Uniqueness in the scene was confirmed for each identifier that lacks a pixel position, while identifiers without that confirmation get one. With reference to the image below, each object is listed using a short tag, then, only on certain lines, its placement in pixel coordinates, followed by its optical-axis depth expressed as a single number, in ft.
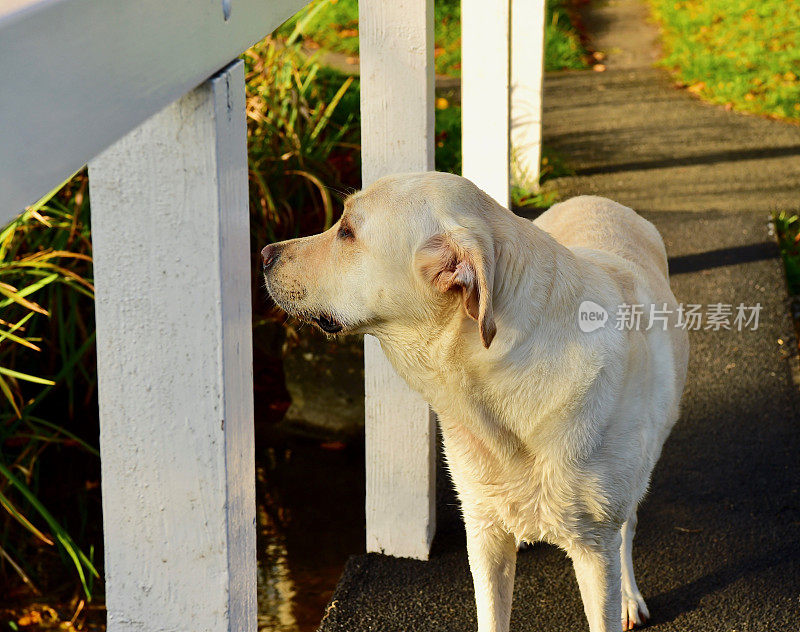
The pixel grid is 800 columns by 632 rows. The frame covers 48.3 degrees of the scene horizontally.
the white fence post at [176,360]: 4.37
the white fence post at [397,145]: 8.98
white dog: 6.55
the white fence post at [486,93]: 12.29
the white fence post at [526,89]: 21.13
